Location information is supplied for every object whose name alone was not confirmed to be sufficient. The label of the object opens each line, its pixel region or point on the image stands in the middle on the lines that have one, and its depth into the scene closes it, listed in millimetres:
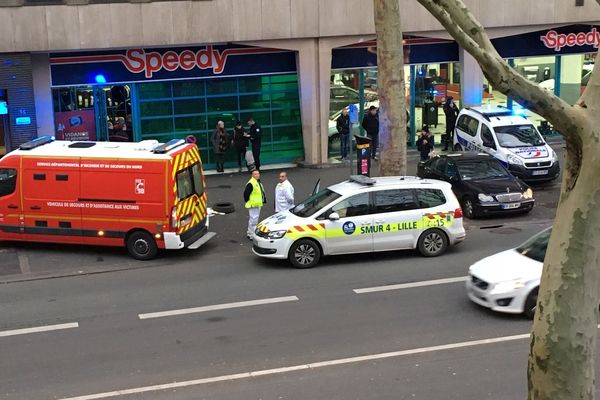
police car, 22609
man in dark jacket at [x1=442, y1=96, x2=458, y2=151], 28062
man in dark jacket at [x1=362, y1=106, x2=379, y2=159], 26453
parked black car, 19141
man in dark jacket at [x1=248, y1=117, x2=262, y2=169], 24758
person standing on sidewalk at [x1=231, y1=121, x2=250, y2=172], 24641
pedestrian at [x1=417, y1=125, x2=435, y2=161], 24734
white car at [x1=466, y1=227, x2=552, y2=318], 11453
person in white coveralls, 17359
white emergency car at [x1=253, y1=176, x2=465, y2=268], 15039
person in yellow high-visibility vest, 17328
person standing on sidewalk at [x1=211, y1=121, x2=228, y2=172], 24516
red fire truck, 15742
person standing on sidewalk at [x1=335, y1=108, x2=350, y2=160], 26406
